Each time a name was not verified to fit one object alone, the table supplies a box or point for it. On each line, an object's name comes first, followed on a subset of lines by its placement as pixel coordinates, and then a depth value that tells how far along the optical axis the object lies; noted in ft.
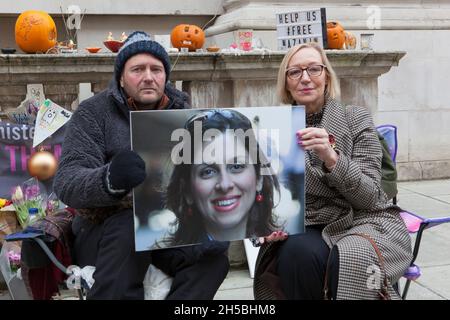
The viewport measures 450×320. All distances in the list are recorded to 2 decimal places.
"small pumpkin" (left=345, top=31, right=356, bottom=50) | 17.08
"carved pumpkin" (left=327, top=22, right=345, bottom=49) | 15.89
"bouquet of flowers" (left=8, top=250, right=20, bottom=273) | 10.45
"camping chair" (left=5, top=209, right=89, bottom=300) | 7.91
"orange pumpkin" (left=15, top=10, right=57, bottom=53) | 13.35
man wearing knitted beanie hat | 7.38
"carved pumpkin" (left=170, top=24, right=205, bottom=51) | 15.83
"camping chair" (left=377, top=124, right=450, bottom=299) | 8.78
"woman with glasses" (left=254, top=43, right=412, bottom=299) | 7.84
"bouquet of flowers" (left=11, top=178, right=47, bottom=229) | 11.50
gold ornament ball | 11.72
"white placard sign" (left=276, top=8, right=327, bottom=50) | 13.57
